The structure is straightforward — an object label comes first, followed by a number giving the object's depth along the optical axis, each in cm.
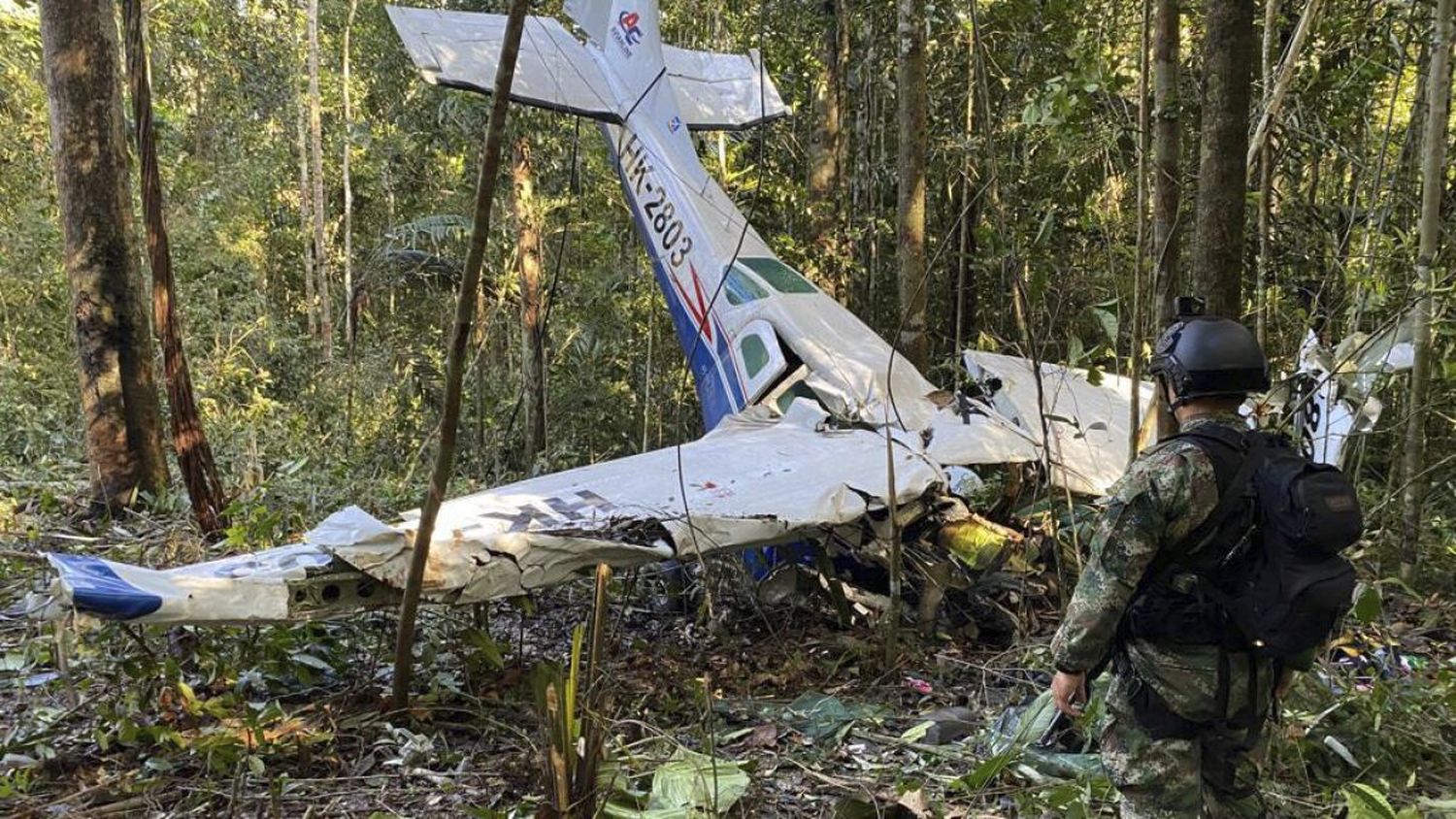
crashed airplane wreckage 359
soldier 237
